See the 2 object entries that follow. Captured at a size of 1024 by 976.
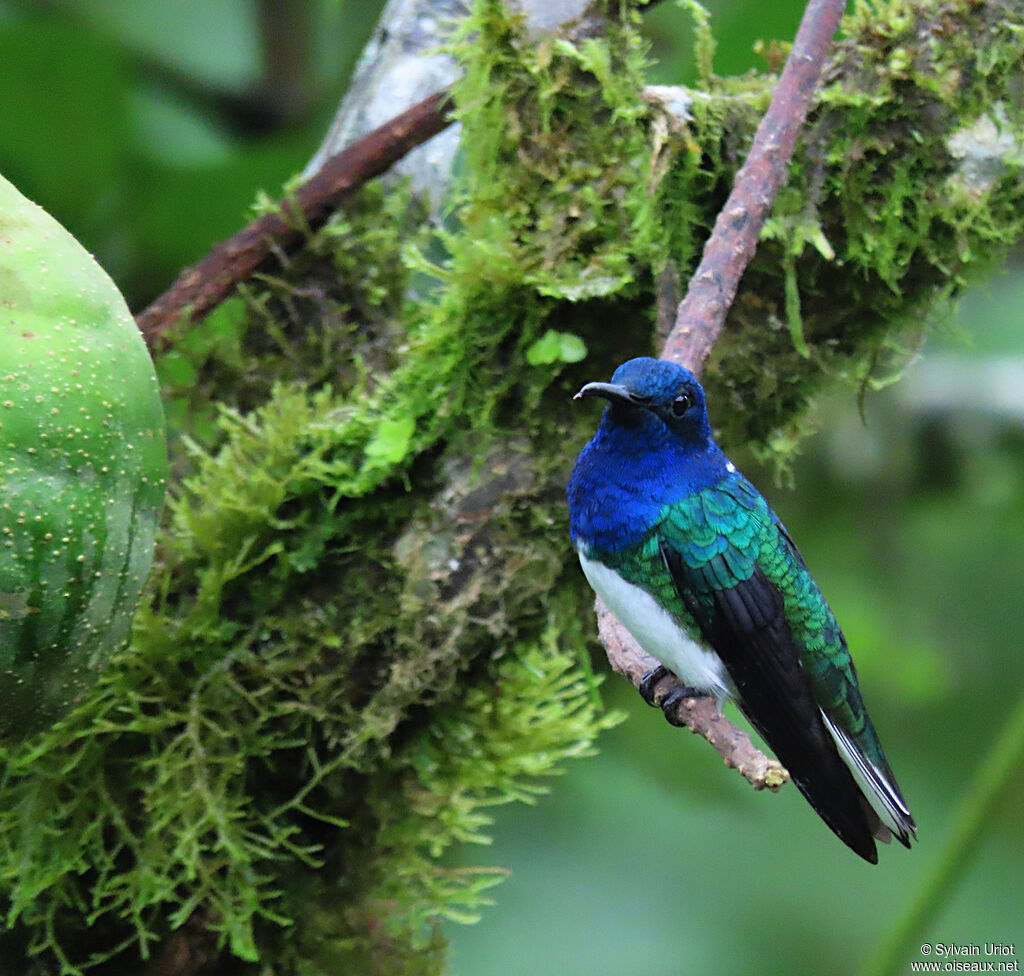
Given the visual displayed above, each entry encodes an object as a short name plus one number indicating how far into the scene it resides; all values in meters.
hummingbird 3.71
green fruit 3.65
